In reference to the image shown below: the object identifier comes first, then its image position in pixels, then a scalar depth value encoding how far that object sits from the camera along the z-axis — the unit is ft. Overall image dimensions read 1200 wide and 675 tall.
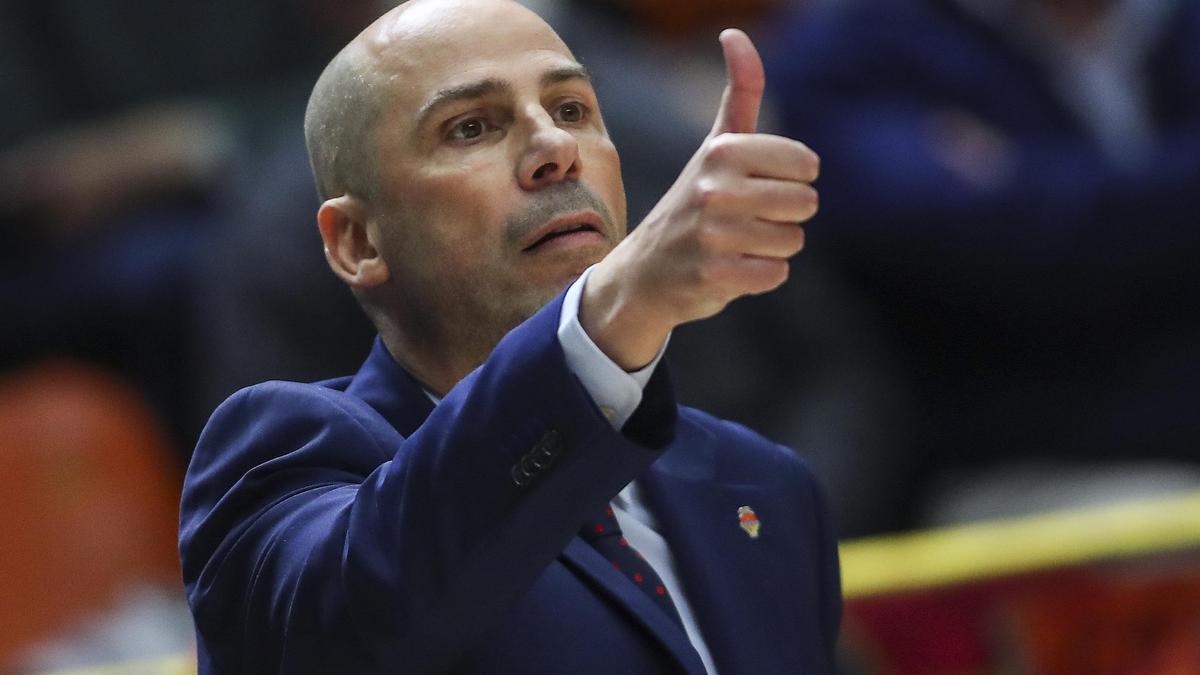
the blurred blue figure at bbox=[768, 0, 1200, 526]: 31.38
